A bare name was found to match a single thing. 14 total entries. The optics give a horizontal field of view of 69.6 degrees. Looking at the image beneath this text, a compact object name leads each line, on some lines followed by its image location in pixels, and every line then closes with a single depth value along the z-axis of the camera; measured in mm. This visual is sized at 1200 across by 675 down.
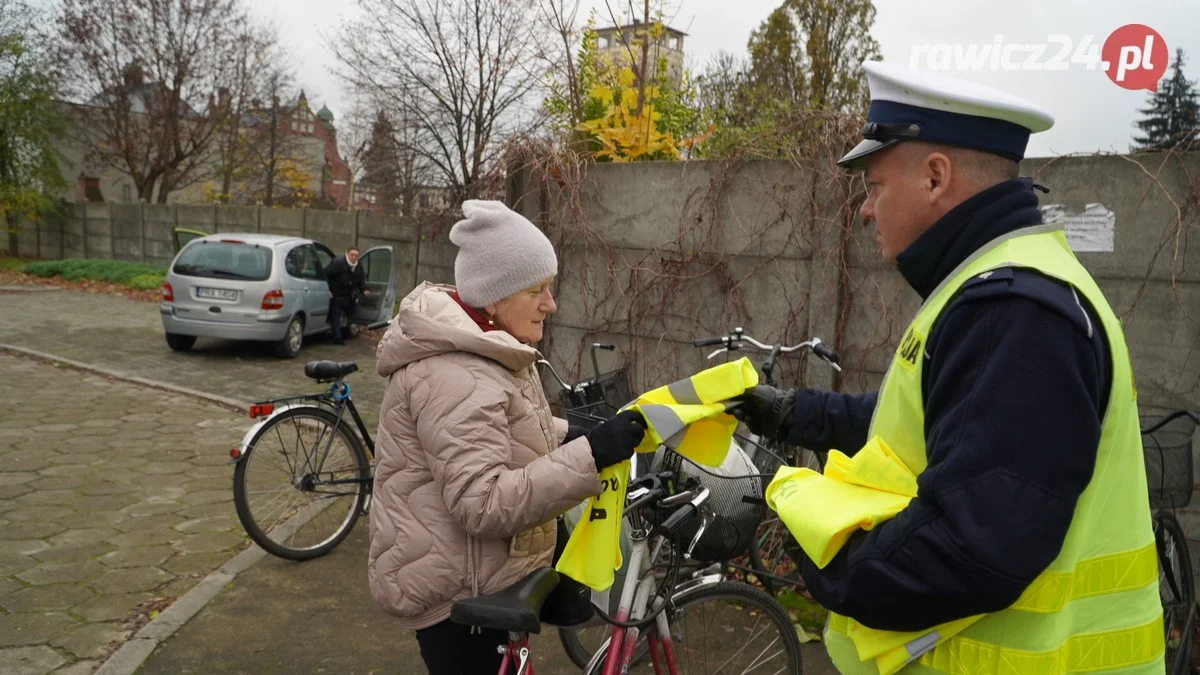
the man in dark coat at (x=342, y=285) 13516
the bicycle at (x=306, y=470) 4973
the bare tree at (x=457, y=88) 15148
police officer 1311
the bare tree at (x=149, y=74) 26969
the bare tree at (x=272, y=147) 29516
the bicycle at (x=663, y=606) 2158
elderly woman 2184
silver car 11695
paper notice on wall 4250
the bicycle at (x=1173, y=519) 3643
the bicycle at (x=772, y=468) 4227
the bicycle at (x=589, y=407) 3934
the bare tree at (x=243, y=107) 28391
